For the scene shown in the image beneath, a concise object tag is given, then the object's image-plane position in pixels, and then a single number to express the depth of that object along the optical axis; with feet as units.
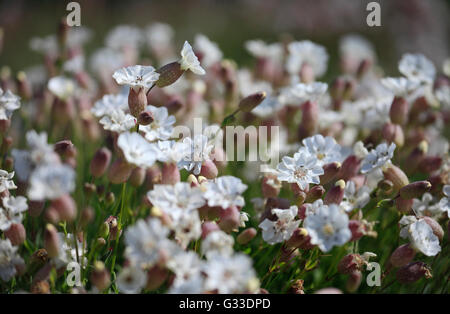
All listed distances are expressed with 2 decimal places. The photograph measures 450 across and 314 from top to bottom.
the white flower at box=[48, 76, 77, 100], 1.92
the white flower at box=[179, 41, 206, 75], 1.65
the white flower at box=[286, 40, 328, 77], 2.07
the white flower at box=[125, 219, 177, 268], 1.43
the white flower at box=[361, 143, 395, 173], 1.65
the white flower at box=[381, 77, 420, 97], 1.84
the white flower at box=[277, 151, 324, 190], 1.61
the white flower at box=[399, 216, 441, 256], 1.57
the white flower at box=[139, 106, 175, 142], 1.65
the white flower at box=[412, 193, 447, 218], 1.66
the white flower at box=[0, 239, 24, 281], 1.52
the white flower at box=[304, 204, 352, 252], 1.49
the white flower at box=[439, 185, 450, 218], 1.63
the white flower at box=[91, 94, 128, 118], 1.67
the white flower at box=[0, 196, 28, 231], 1.53
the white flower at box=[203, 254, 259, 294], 1.43
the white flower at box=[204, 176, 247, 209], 1.52
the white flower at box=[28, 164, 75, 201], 1.43
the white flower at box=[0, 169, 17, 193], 1.55
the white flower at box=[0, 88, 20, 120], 1.66
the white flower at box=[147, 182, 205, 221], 1.49
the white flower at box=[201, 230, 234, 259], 1.45
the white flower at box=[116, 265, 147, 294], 1.44
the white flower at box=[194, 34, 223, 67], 2.06
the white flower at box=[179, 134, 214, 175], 1.60
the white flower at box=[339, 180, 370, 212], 1.64
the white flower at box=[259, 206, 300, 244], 1.56
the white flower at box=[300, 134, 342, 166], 1.68
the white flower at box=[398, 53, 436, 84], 1.90
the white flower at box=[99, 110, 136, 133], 1.61
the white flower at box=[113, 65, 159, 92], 1.60
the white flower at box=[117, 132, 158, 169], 1.51
